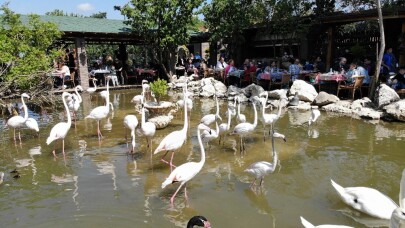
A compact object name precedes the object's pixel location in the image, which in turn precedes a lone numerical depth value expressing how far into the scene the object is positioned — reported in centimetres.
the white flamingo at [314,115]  1093
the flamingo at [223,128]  903
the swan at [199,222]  412
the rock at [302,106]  1412
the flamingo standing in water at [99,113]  1006
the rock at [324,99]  1394
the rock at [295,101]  1465
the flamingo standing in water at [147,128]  827
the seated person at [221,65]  2111
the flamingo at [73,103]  1201
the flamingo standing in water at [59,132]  856
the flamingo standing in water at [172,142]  743
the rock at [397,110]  1125
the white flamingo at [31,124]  982
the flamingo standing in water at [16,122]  976
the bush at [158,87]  1192
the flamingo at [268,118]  956
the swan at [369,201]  519
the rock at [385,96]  1220
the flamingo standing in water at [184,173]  595
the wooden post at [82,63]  2055
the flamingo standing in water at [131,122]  879
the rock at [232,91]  1727
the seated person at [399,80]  1323
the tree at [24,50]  1324
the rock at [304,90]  1477
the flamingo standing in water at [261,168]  630
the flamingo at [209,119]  997
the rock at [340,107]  1310
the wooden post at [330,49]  1855
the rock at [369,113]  1189
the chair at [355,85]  1405
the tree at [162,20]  2052
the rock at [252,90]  1641
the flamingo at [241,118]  999
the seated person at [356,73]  1438
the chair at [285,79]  1657
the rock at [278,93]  1513
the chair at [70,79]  2075
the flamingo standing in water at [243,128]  859
